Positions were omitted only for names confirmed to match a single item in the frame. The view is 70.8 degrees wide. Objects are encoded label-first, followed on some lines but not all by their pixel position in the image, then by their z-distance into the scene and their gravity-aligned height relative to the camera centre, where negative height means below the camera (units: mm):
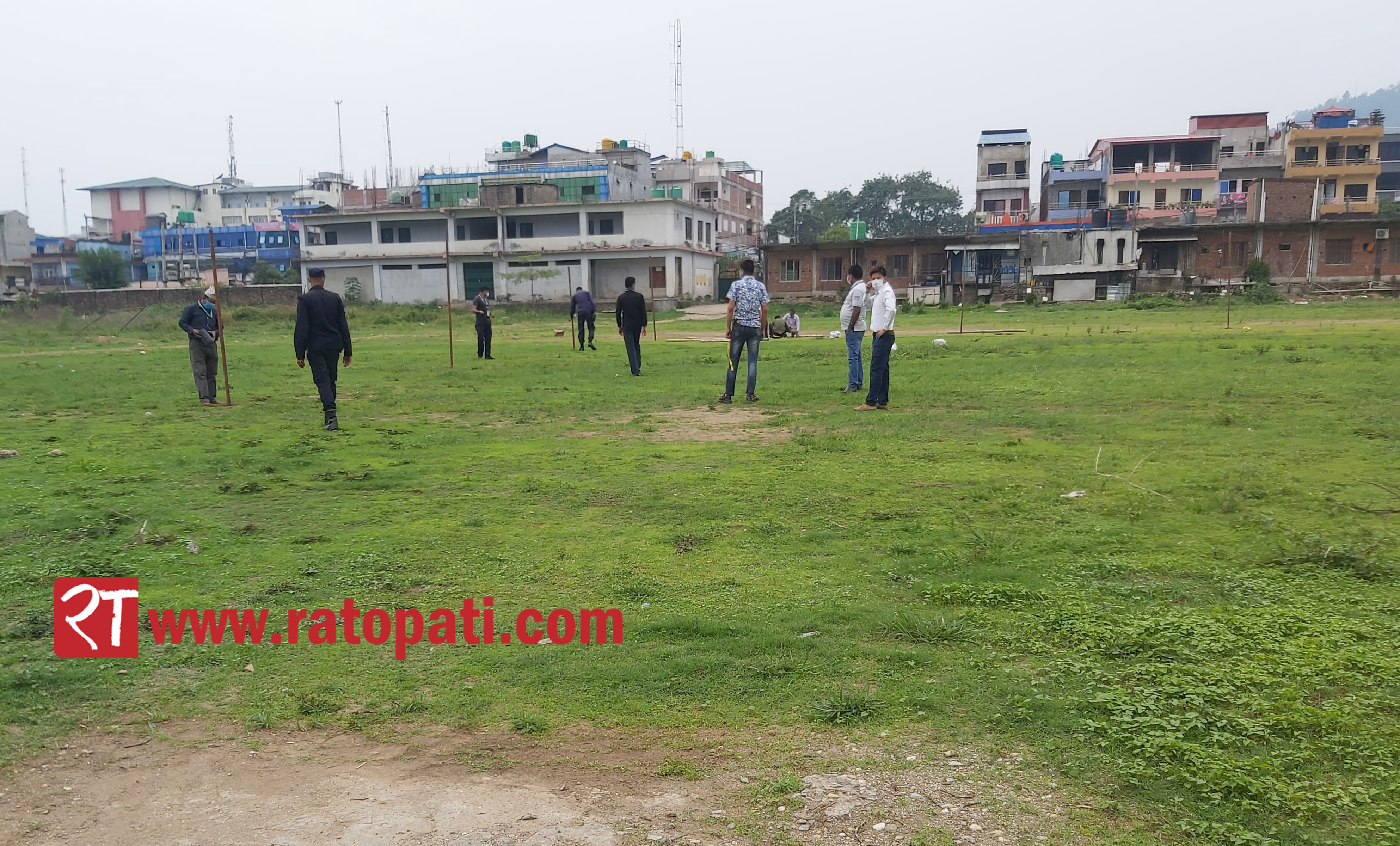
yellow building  64875 +8832
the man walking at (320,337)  11430 -488
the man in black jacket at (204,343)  13430 -654
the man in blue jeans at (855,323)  13117 -401
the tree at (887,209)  92875 +8097
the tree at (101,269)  76000 +2031
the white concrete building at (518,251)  58094 +2598
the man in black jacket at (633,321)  16703 -470
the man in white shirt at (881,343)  11844 -596
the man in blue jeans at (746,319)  12758 -334
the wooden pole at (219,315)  12559 -272
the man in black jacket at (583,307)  23016 -307
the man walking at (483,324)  21359 -645
